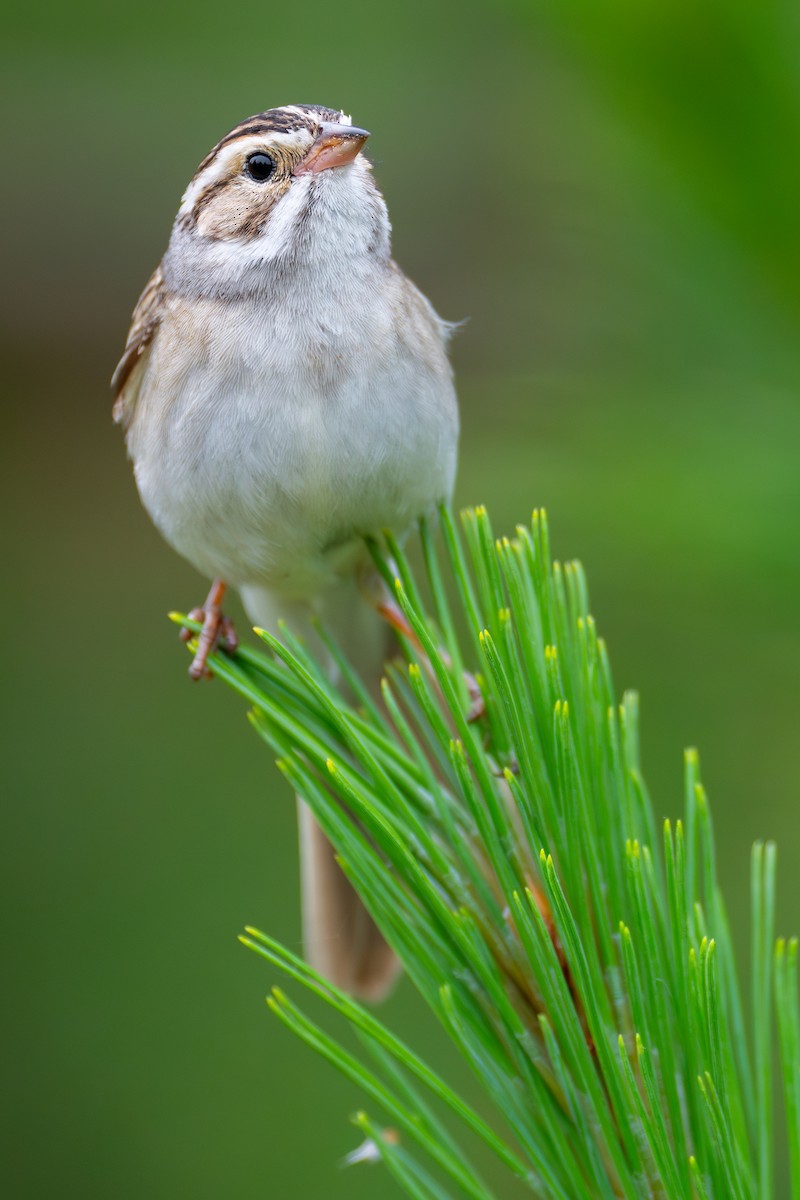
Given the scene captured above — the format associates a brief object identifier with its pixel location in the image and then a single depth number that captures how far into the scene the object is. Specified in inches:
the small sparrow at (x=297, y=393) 89.8
